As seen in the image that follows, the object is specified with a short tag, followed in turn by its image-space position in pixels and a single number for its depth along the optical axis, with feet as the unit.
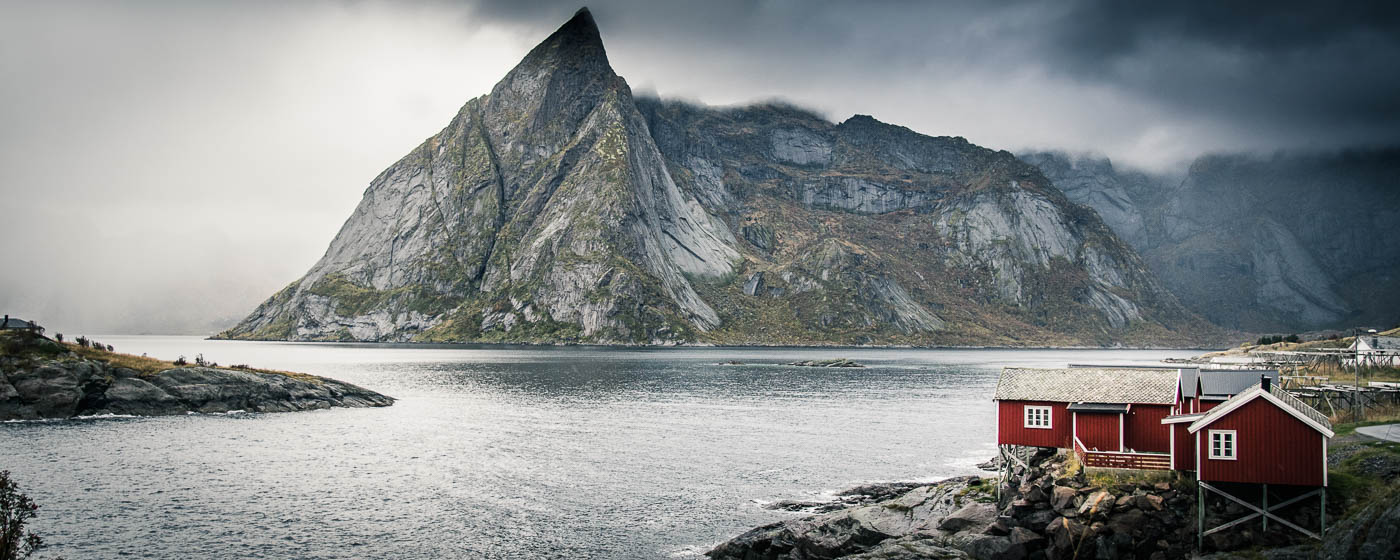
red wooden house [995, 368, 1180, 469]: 146.61
